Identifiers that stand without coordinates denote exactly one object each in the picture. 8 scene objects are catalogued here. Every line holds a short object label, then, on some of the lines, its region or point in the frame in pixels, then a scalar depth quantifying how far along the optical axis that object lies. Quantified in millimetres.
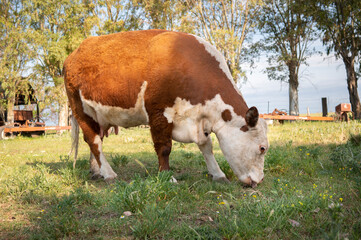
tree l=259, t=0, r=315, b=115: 24719
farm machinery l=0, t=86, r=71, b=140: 18203
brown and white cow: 4348
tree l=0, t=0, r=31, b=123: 20812
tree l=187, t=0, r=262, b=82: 23622
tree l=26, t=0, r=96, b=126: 21289
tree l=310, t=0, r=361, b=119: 20675
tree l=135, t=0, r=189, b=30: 24062
